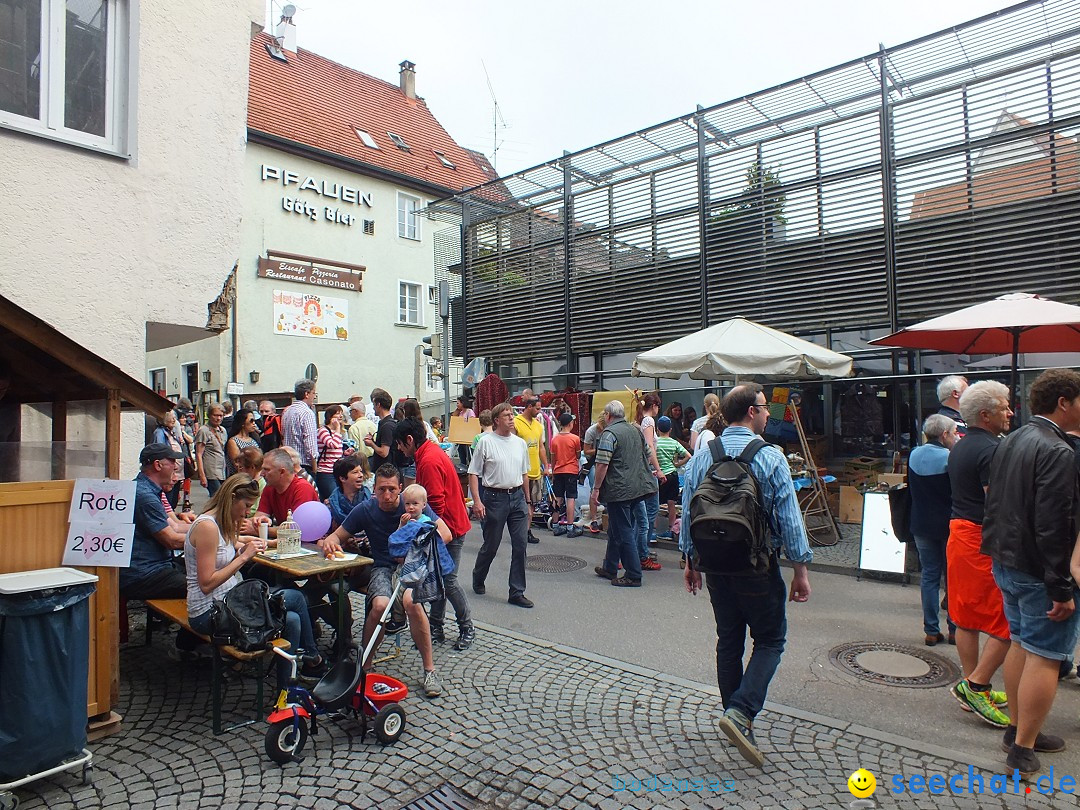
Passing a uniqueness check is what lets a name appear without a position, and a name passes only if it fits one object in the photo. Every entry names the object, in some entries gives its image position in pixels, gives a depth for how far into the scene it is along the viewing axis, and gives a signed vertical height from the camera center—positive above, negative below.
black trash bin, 3.27 -1.18
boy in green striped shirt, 9.14 -0.53
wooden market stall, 3.68 -0.16
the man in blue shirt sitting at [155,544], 4.99 -0.88
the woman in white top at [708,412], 8.06 +0.09
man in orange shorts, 3.99 -0.87
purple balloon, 5.44 -0.76
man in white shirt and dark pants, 6.60 -0.64
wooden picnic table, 4.46 -0.95
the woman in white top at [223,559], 4.21 -0.83
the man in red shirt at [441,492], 5.43 -0.57
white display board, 7.21 -1.29
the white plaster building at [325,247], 22.95 +6.32
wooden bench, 3.97 -1.42
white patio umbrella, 7.96 +0.74
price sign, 3.85 -0.67
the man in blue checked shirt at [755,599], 3.53 -0.93
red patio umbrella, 5.21 +0.75
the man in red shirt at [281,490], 5.90 -0.57
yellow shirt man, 9.62 -0.18
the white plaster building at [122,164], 5.40 +2.19
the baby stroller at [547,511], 10.88 -1.43
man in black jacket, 3.30 -0.64
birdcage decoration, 5.00 -0.83
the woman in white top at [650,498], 8.09 -0.94
